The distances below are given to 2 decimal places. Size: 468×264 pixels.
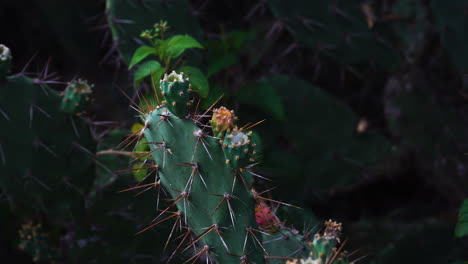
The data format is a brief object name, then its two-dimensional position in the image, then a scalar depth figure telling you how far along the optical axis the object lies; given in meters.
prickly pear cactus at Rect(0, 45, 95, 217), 2.75
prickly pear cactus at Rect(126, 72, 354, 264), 2.52
